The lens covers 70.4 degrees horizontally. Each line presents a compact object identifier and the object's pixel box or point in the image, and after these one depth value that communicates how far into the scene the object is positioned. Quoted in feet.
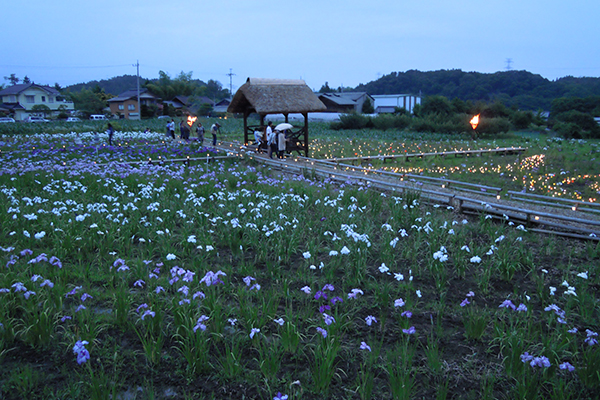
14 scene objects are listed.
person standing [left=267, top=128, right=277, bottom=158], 58.59
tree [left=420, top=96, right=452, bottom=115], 147.64
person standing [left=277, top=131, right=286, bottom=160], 57.98
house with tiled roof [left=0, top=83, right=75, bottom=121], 211.00
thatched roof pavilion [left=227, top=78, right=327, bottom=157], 61.67
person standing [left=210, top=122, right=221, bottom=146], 72.90
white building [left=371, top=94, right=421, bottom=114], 225.35
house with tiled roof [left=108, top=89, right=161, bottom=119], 215.74
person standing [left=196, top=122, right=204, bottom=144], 75.88
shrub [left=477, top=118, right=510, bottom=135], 117.50
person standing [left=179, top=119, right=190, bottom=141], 79.46
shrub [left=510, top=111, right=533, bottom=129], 138.41
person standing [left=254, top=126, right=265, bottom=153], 66.19
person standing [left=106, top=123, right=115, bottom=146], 70.86
